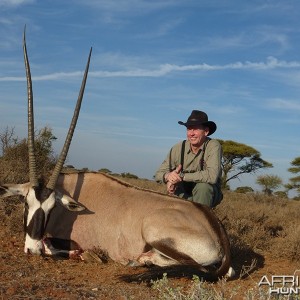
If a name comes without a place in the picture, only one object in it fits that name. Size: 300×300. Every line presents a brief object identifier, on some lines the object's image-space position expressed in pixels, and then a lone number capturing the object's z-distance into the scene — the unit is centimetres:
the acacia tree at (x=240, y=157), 2754
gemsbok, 442
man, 552
